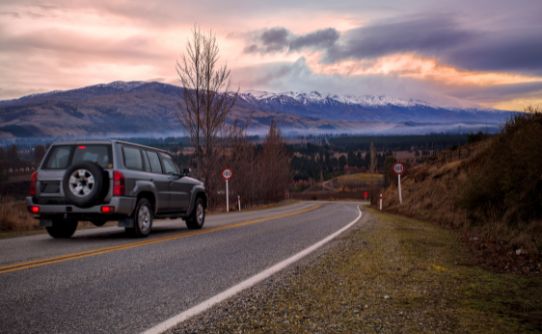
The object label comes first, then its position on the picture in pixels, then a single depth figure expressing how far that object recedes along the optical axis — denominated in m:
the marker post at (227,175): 32.31
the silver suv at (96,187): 11.31
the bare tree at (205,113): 33.88
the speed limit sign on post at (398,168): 32.73
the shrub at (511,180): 13.06
